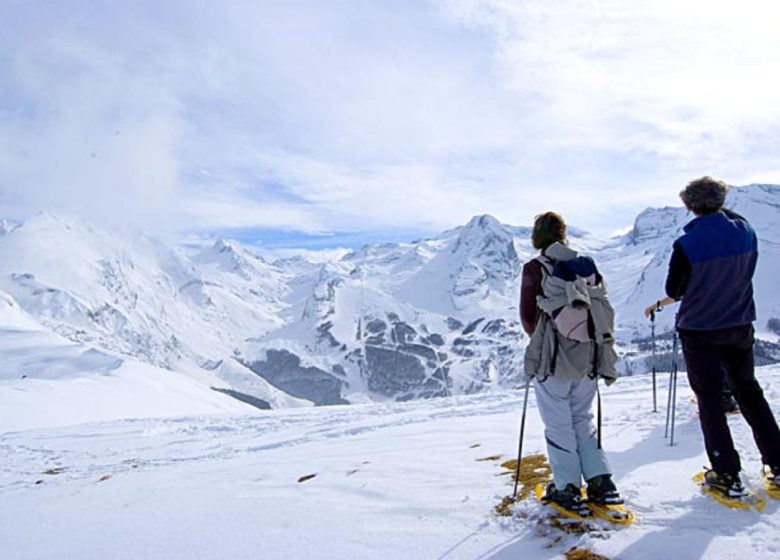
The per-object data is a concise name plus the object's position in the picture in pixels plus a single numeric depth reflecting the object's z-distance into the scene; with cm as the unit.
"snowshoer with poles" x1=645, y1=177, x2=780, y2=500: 531
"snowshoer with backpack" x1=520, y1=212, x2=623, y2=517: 519
